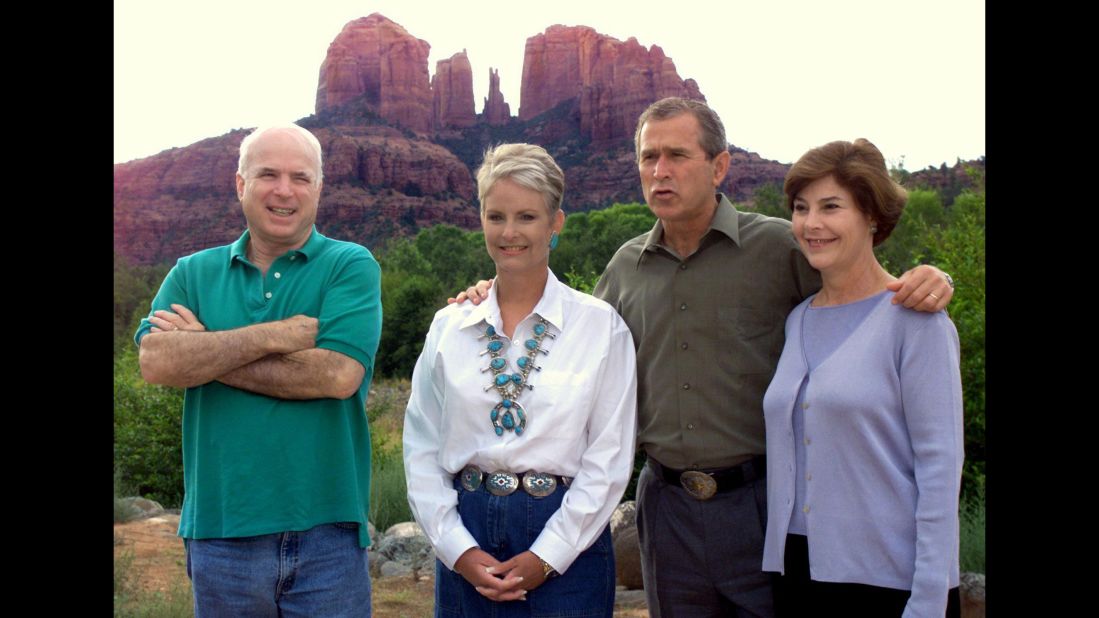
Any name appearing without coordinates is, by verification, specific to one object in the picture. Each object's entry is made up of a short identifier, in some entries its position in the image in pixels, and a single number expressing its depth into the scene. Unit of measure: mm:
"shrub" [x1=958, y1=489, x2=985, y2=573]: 7133
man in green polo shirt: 3178
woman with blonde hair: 3104
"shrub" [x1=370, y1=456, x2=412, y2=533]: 9766
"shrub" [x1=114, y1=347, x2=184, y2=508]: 11633
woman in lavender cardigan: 2789
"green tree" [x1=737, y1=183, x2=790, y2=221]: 29634
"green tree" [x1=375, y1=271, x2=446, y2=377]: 26203
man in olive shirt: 3441
